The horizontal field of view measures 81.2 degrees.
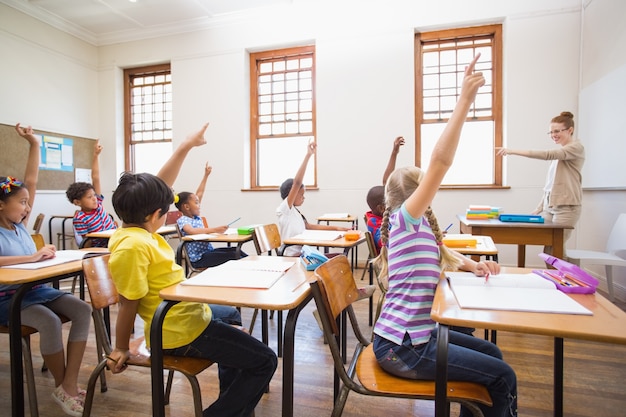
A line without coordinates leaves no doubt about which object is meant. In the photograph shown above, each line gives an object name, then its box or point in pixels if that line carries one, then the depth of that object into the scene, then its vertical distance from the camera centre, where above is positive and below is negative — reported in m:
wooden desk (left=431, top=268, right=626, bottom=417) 0.79 -0.29
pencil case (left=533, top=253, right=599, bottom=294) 1.07 -0.26
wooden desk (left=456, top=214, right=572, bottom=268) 2.57 -0.27
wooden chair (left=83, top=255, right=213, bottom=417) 1.17 -0.55
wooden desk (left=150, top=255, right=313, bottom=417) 1.06 -0.31
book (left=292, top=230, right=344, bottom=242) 2.57 -0.30
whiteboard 3.25 +0.64
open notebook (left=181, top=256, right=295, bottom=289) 1.24 -0.30
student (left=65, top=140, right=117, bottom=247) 3.18 -0.15
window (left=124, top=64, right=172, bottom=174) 5.82 +1.28
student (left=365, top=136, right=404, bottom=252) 2.69 -0.09
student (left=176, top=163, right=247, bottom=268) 2.97 -0.40
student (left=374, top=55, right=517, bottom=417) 1.01 -0.29
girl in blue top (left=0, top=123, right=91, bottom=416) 1.57 -0.51
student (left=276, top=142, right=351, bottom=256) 2.93 -0.17
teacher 3.11 +0.22
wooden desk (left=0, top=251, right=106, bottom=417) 1.39 -0.45
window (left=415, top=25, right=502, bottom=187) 4.46 +1.21
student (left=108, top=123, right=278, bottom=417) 1.17 -0.40
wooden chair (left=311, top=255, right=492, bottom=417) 0.99 -0.53
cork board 4.73 +0.54
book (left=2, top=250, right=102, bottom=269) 1.59 -0.30
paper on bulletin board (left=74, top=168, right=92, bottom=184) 5.61 +0.33
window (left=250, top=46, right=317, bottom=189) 5.13 +1.18
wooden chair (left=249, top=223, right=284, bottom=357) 2.29 -0.31
